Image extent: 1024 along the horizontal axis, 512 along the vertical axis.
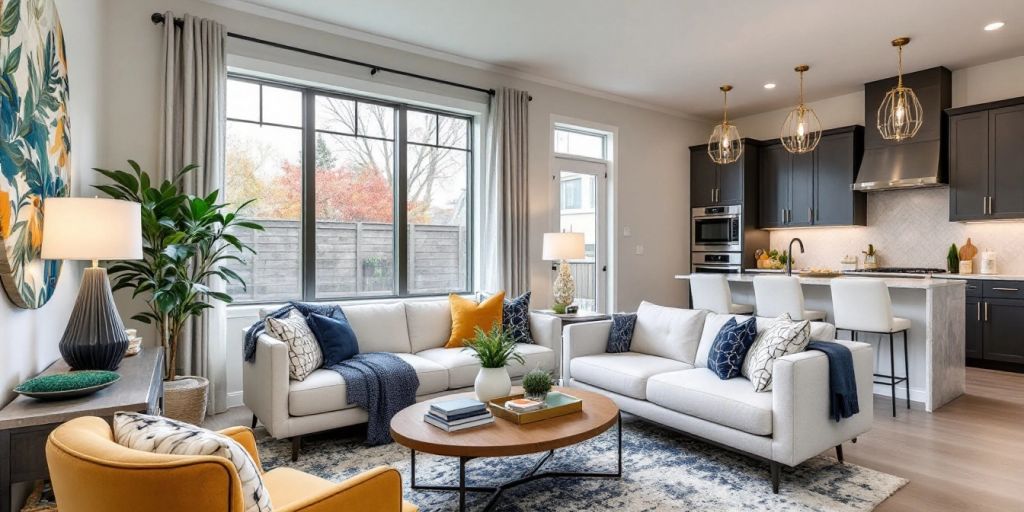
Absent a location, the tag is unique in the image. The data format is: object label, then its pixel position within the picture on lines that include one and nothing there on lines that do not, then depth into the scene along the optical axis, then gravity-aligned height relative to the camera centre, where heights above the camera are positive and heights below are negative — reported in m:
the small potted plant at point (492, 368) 2.71 -0.55
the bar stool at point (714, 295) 4.93 -0.34
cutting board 5.66 +0.05
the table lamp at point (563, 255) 4.82 +0.01
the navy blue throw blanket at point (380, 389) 3.29 -0.80
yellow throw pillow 4.24 -0.46
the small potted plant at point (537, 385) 2.73 -0.63
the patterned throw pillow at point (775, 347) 2.86 -0.47
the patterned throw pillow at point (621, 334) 4.03 -0.56
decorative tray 2.50 -0.71
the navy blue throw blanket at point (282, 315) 3.45 -0.39
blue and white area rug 2.55 -1.12
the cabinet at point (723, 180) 6.90 +0.98
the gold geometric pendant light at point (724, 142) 4.79 +0.99
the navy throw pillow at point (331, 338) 3.54 -0.52
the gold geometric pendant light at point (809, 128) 5.95 +1.60
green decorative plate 1.76 -0.43
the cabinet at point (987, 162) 5.20 +0.91
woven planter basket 3.24 -0.85
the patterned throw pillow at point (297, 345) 3.23 -0.53
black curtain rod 3.74 +1.60
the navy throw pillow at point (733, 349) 3.17 -0.53
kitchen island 3.99 -0.61
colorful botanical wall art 1.78 +0.43
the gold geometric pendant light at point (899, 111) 4.08 +1.31
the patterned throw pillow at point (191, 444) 1.22 -0.42
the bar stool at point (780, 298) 4.43 -0.34
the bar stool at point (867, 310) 3.95 -0.39
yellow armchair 1.08 -0.44
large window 4.33 +0.55
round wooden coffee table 2.21 -0.75
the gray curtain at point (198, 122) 3.74 +0.92
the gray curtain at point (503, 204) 5.30 +0.50
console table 1.59 -0.49
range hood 5.60 +1.13
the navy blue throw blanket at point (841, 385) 2.79 -0.65
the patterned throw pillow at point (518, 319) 4.35 -0.49
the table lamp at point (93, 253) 2.07 +0.01
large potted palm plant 3.25 -0.05
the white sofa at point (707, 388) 2.64 -0.72
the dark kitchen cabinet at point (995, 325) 5.08 -0.63
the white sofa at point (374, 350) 3.10 -0.72
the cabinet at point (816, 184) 6.27 +0.86
